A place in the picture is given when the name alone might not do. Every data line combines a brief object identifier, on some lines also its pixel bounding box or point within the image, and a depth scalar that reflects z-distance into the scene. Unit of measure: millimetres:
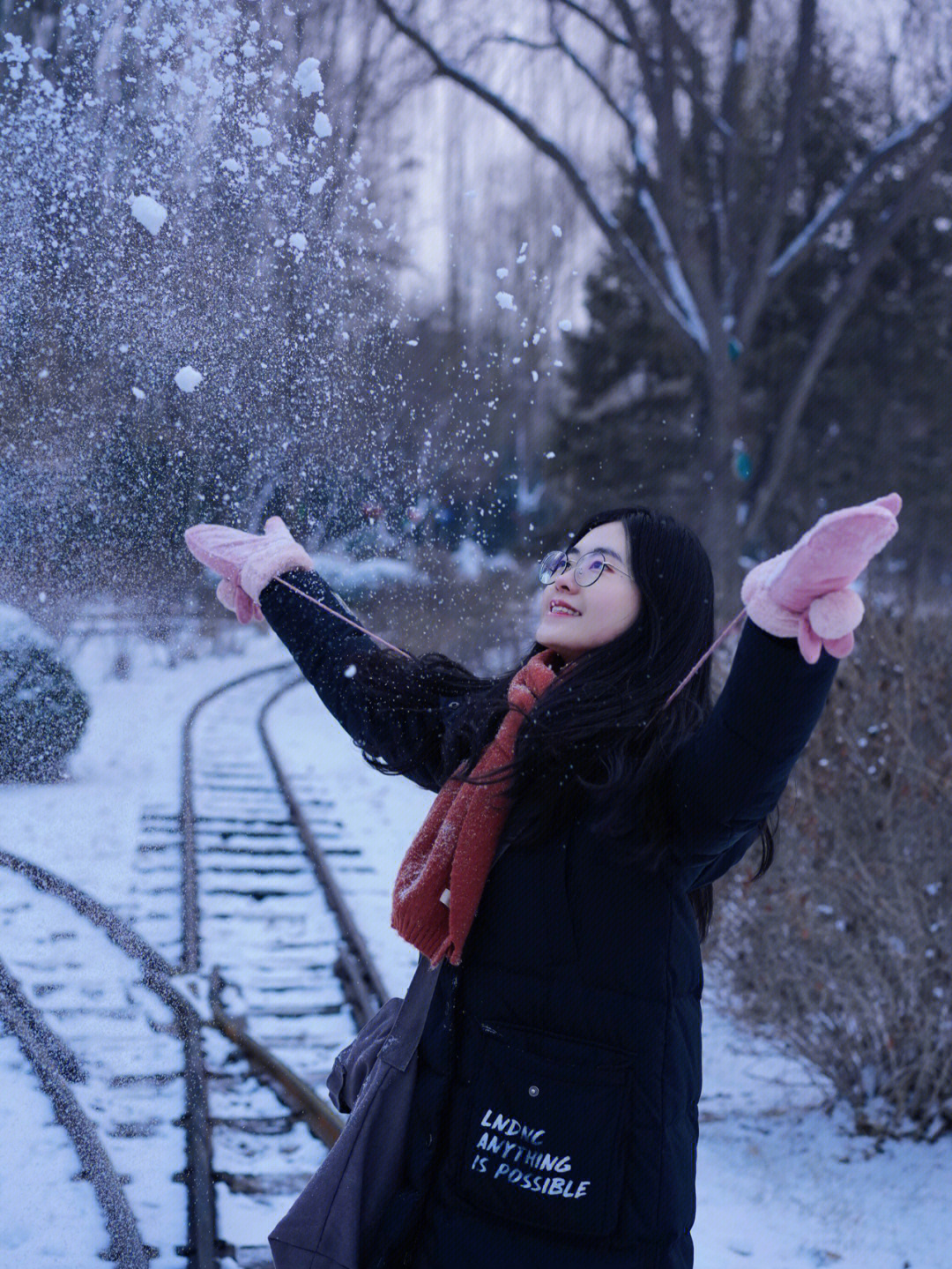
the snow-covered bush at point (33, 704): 4422
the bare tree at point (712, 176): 11141
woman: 1561
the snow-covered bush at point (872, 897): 4086
